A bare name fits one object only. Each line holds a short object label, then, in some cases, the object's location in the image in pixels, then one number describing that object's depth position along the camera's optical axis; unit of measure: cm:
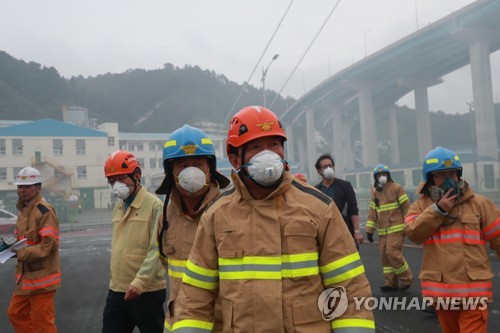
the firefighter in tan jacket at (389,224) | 693
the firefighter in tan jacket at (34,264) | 438
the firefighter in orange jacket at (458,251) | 331
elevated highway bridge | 3588
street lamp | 2012
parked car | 2124
